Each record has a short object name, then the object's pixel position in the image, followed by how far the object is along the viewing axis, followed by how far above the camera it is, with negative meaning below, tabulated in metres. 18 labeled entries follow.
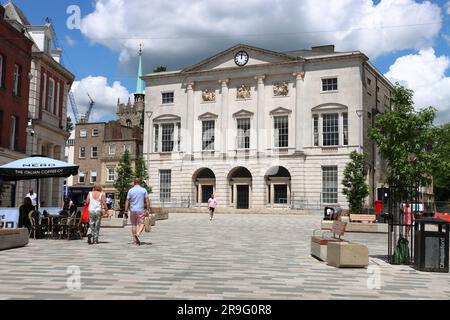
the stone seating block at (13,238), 14.30 -1.16
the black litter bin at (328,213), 31.35 -0.73
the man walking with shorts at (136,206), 16.11 -0.23
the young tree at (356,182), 34.28 +1.28
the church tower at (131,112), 112.38 +18.46
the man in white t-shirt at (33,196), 21.58 +0.03
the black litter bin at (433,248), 11.86 -1.02
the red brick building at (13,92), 30.88 +6.33
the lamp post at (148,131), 61.16 +7.74
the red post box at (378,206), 33.62 -0.30
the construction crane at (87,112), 118.66 +22.26
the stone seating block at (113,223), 25.89 -1.21
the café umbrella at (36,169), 18.30 +0.95
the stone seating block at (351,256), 12.02 -1.23
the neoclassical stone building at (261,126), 51.75 +7.79
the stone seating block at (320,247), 13.15 -1.17
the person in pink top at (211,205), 36.50 -0.39
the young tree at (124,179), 41.28 +1.57
